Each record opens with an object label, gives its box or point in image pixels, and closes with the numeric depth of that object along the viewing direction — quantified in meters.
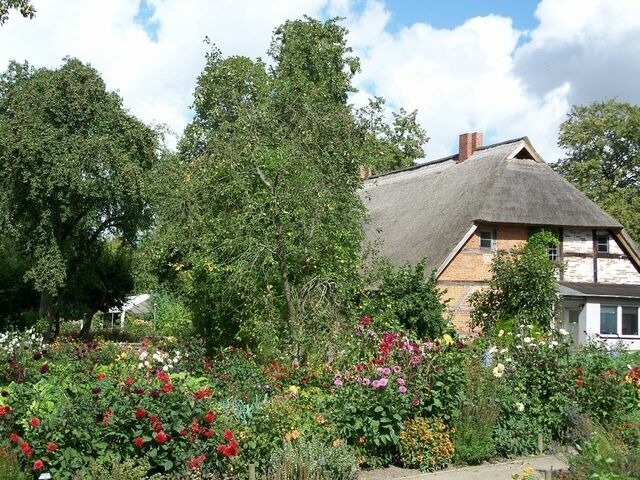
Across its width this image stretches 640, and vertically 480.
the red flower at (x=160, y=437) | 7.76
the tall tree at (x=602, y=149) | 47.91
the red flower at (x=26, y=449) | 7.62
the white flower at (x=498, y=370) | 10.95
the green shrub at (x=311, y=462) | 8.04
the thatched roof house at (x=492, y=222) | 27.14
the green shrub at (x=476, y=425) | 9.91
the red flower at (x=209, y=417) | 8.16
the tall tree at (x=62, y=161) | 27.41
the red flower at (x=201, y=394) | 8.41
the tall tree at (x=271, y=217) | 14.66
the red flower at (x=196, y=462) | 7.87
